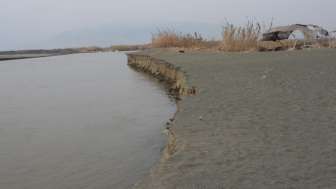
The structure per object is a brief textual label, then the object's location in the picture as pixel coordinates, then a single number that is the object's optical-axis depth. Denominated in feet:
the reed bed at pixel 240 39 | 64.28
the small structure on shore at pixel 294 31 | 70.38
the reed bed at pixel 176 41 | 87.52
